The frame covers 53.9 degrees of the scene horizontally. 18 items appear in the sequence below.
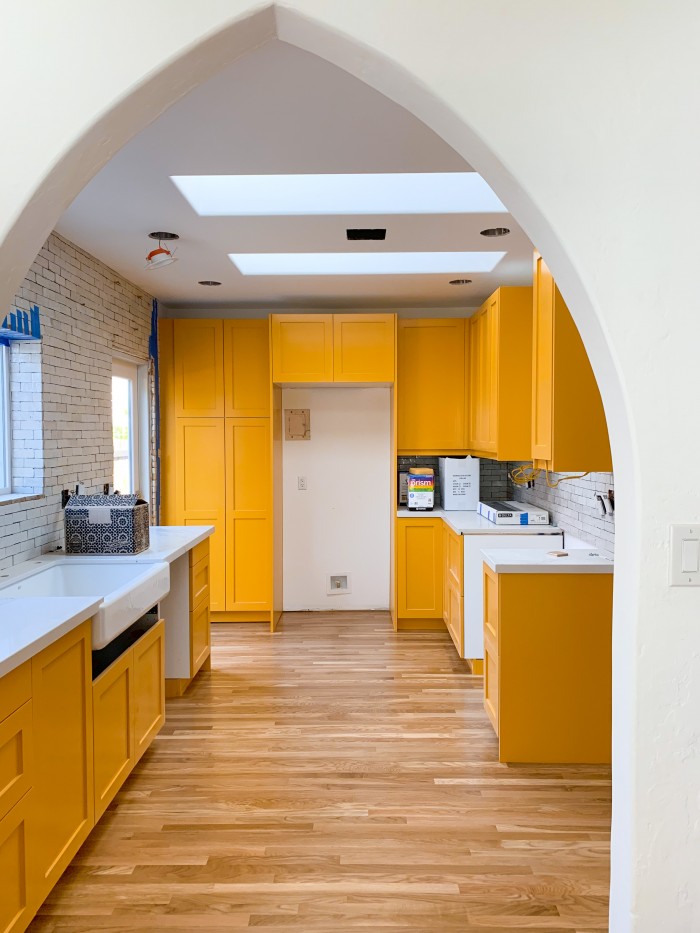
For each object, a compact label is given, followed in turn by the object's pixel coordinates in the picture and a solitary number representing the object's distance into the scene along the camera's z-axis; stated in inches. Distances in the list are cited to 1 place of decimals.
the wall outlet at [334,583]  226.8
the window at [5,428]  128.5
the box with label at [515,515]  174.9
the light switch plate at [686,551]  48.7
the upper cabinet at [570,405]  111.2
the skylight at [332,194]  127.0
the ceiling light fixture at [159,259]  127.3
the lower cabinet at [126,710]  95.9
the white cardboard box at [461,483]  206.8
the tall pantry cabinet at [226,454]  209.9
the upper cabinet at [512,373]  166.7
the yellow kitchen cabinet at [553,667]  118.8
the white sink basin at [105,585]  96.9
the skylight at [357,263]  173.3
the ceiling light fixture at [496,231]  137.1
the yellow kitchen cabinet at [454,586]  172.7
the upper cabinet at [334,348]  202.5
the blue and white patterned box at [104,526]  132.3
